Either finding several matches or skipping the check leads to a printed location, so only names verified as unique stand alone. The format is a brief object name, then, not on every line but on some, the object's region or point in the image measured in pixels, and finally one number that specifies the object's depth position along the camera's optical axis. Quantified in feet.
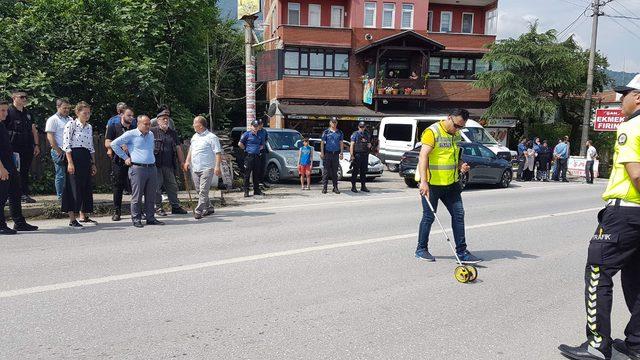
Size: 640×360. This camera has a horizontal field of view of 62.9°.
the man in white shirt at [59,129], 28.14
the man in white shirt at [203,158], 31.35
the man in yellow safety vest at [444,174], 21.27
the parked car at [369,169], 60.90
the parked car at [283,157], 54.90
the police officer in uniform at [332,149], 46.21
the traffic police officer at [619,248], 12.09
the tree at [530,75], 99.30
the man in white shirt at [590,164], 74.90
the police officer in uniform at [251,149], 42.55
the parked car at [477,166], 55.62
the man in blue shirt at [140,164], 28.43
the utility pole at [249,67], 50.39
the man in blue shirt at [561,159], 71.67
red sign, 85.56
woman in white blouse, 27.48
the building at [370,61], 105.50
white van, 75.97
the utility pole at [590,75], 86.12
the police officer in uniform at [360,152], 47.50
